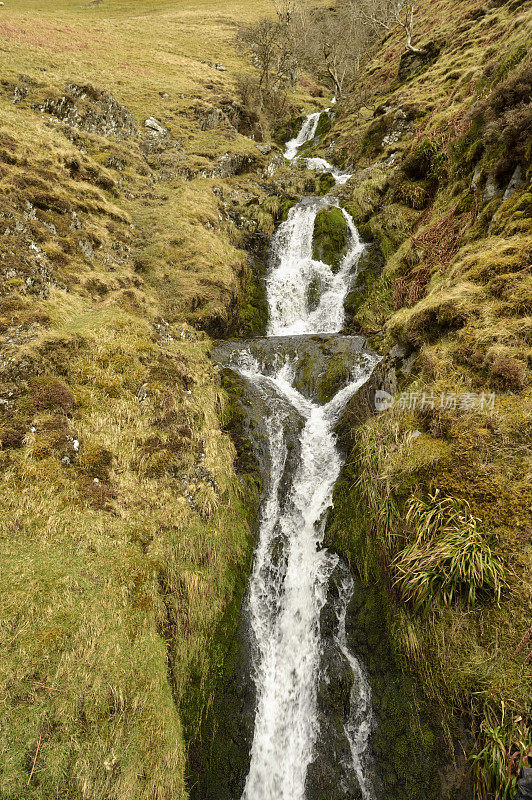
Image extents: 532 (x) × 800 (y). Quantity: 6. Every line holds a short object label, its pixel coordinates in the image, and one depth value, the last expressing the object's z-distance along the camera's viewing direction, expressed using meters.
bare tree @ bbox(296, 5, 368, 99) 44.28
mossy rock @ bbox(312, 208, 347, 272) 20.12
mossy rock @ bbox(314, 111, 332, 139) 39.16
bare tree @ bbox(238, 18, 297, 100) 44.53
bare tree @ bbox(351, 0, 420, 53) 28.42
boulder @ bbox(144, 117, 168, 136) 25.47
